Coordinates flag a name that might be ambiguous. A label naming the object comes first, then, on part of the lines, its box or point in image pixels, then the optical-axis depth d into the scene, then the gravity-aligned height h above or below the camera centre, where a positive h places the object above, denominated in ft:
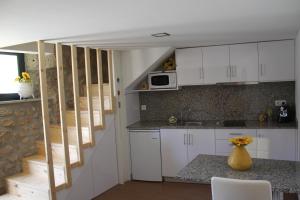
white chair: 5.98 -2.46
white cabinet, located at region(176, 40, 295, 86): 13.41 +0.75
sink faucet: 16.16 -1.94
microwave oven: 15.06 +0.04
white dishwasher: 14.79 -3.95
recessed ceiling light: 9.99 +1.68
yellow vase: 7.68 -2.27
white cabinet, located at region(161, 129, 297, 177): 12.72 -3.17
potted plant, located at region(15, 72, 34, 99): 13.91 +0.02
